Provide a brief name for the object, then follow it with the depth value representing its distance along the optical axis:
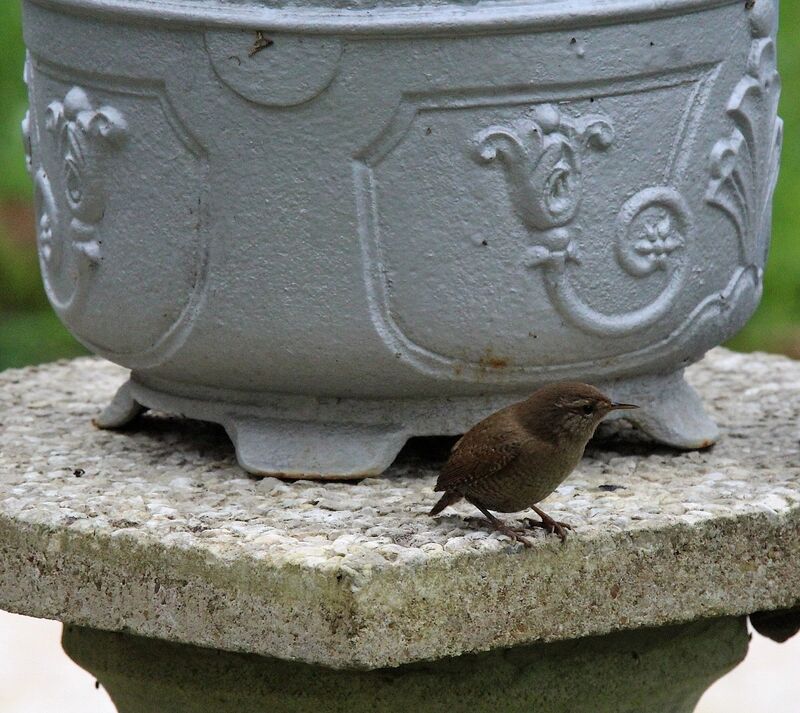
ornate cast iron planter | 6.03
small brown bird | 5.96
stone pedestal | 5.70
